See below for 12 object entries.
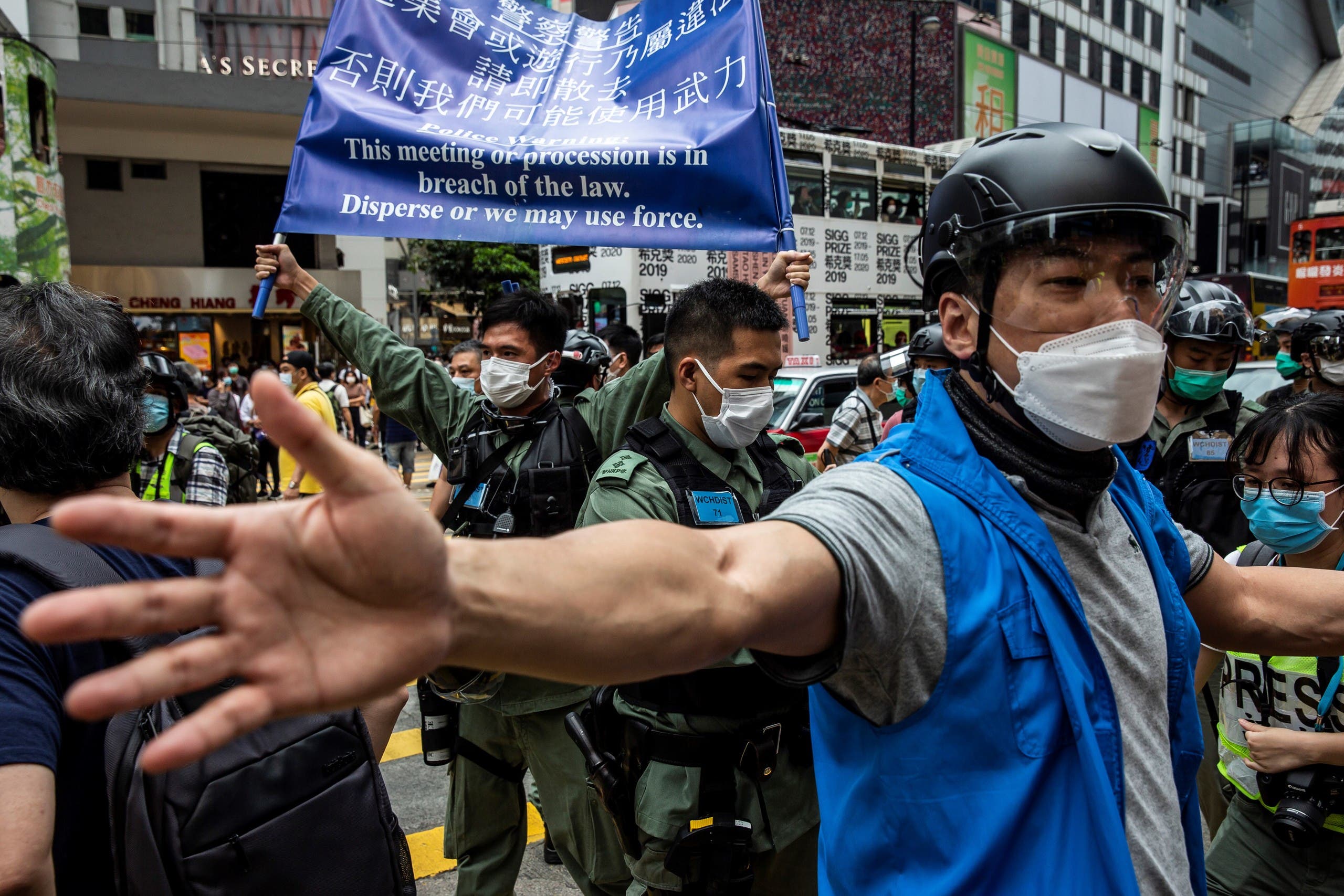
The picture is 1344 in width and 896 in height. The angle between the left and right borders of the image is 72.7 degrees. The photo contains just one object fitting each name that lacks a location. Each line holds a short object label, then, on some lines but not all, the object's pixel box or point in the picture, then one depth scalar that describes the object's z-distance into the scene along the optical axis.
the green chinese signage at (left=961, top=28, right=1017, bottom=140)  41.31
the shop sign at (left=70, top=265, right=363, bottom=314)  24.84
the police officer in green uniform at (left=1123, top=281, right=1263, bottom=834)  3.86
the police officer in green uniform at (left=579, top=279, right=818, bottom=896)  2.46
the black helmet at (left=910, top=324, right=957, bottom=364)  6.74
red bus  18.91
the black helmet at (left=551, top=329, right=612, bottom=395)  5.30
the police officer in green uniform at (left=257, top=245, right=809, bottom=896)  3.04
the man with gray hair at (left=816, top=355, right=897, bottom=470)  6.96
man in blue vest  0.82
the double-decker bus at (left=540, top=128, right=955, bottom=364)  17.44
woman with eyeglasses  2.34
